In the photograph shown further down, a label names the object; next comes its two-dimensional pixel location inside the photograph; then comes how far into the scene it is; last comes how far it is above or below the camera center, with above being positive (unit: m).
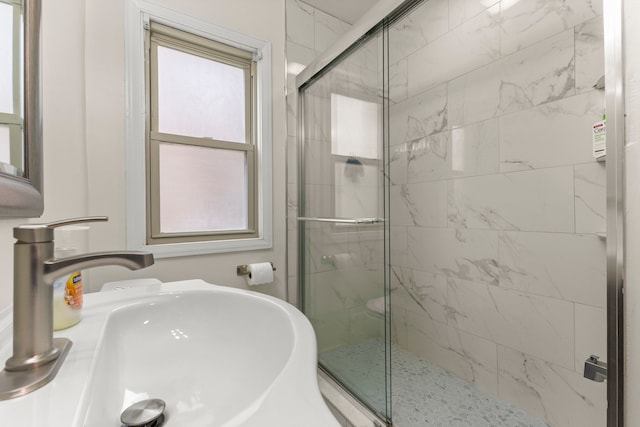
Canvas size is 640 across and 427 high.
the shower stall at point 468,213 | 1.15 -0.01
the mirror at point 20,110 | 0.57 +0.22
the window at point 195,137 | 1.16 +0.34
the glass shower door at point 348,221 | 1.17 -0.04
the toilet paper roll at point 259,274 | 1.33 -0.28
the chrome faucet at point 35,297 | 0.41 -0.12
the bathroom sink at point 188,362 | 0.36 -0.27
